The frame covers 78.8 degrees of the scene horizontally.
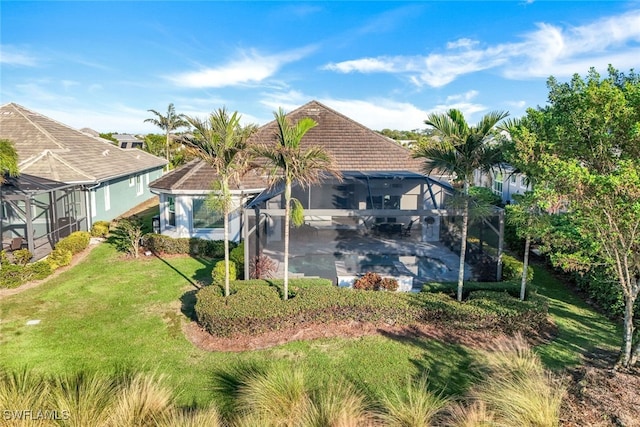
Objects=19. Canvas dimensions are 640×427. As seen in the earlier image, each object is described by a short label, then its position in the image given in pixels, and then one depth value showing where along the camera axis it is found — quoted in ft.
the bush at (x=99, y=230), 65.77
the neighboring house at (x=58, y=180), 56.29
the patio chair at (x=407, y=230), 56.49
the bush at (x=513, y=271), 40.57
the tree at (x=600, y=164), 21.42
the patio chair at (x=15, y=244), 52.01
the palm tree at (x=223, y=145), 31.68
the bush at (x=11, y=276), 42.04
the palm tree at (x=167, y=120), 176.35
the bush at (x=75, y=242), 53.88
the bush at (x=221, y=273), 39.61
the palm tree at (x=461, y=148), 31.94
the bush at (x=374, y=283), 38.78
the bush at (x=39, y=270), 44.68
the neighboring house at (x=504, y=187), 94.02
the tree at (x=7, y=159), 42.34
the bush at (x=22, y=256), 47.26
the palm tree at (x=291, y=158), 30.99
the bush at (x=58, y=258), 49.24
